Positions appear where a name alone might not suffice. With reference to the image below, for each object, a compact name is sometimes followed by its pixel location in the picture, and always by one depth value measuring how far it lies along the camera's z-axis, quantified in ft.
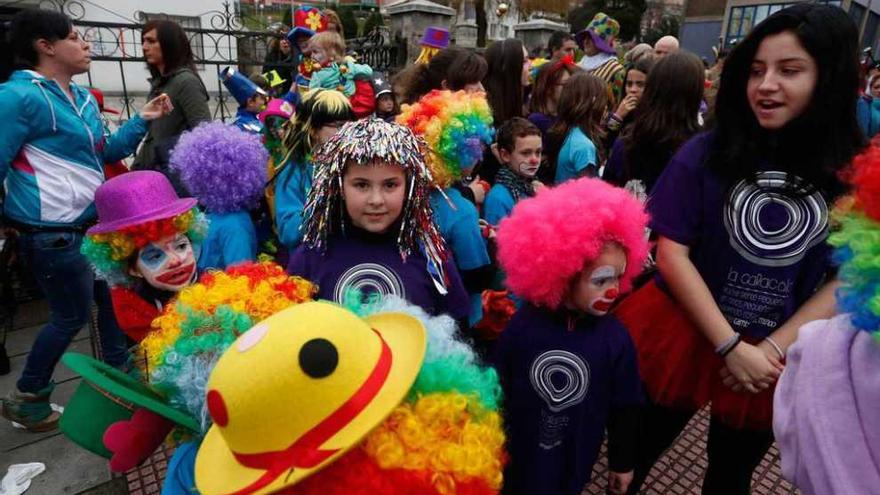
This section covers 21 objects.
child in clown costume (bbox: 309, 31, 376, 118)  15.15
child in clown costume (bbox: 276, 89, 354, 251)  8.55
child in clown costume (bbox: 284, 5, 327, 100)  16.83
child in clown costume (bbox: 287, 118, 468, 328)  6.00
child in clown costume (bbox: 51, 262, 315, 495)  4.16
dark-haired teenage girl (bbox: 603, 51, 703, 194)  9.43
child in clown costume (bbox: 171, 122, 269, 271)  8.59
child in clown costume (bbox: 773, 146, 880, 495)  2.88
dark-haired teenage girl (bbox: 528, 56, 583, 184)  13.70
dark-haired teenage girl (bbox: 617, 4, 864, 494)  5.30
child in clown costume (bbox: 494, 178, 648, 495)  5.73
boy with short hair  9.93
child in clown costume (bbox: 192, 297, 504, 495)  3.18
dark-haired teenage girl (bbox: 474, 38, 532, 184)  12.46
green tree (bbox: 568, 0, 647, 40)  118.21
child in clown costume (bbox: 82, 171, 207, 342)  6.48
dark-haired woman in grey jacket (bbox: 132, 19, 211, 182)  11.12
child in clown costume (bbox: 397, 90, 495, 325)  8.07
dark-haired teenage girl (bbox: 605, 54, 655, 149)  13.69
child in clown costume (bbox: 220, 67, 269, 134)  14.57
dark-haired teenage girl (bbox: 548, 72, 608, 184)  11.28
